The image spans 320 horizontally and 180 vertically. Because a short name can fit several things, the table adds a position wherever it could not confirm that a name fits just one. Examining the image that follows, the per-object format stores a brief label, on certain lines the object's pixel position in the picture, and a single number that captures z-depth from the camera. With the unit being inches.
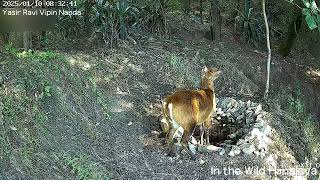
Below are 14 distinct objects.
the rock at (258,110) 323.6
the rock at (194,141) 281.6
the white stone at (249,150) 271.7
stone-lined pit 275.7
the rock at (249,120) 314.7
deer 257.6
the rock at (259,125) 298.9
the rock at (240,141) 280.1
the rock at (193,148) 270.2
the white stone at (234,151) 270.2
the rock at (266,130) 294.7
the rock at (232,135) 301.4
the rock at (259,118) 309.5
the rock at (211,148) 274.9
